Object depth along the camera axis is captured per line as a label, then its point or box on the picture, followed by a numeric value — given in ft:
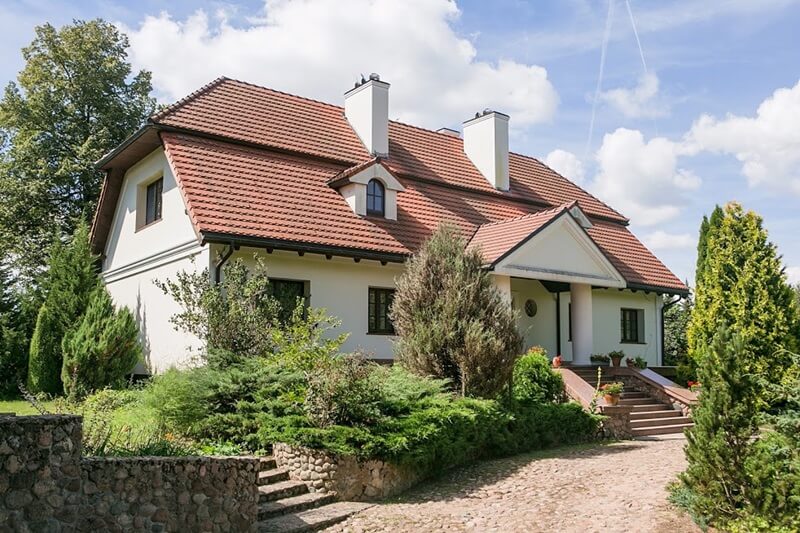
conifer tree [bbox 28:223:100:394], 56.03
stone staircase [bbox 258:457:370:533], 28.48
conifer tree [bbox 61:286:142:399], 50.39
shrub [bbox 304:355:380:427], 33.17
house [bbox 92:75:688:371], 51.67
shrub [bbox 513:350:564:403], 46.80
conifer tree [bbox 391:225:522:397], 40.78
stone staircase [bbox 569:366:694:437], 53.16
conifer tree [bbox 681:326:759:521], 27.63
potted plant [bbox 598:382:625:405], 49.24
